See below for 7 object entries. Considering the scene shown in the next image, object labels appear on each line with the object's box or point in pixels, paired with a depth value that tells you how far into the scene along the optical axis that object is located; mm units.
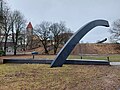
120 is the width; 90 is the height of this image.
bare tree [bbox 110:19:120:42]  26114
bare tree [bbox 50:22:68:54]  26367
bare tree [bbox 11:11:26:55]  23405
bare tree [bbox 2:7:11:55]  21293
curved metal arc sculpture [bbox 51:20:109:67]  8539
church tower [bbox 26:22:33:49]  27692
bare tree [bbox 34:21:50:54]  26435
